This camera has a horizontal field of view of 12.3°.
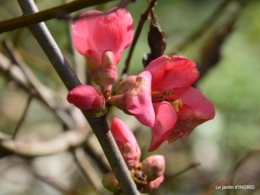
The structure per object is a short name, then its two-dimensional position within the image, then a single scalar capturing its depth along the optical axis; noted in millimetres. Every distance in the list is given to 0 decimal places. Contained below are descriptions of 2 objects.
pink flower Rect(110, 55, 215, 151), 474
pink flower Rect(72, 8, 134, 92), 495
